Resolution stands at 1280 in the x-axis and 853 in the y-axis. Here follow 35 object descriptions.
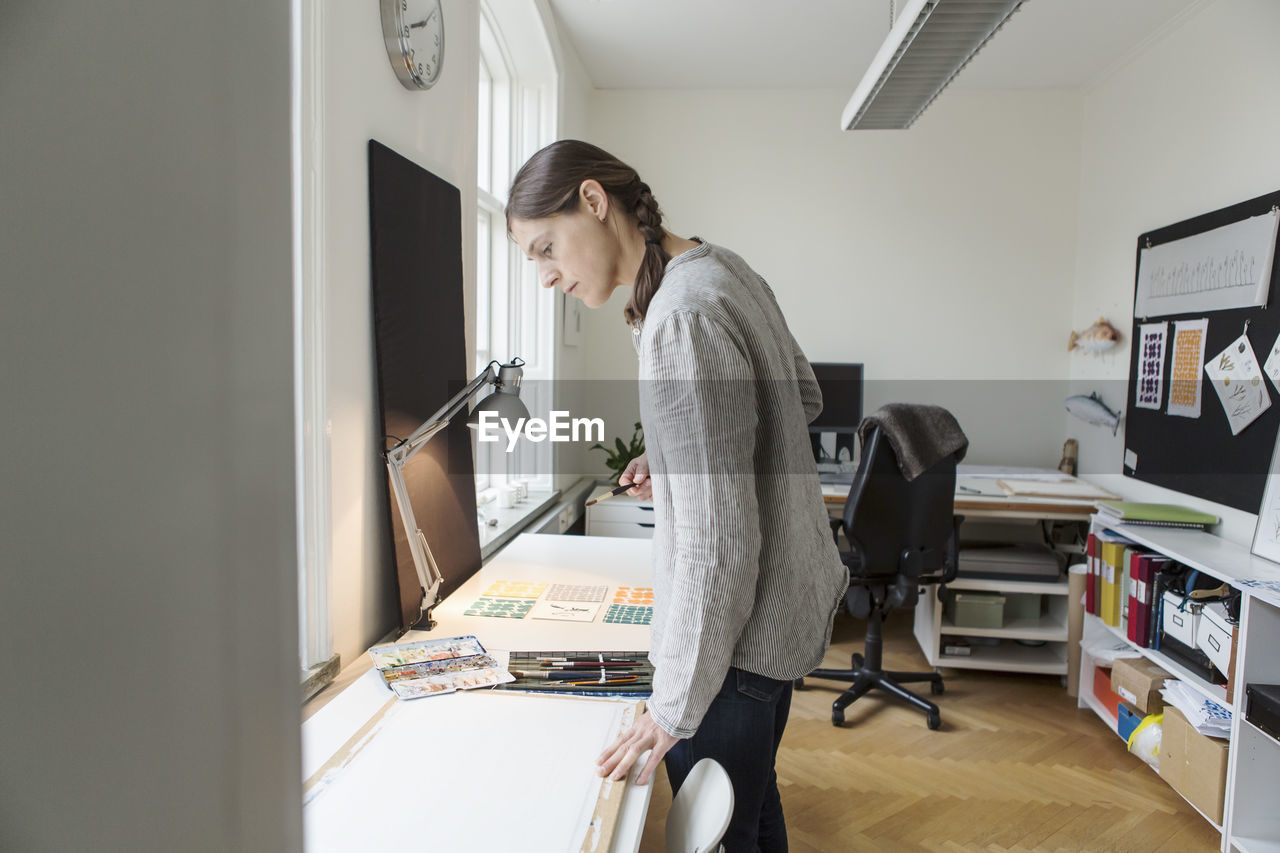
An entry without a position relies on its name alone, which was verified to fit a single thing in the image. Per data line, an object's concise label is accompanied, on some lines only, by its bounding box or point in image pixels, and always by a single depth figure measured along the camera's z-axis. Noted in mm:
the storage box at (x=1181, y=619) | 2539
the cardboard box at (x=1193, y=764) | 2311
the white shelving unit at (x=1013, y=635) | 3365
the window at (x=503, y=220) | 3289
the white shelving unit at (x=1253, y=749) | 2207
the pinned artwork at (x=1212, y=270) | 2713
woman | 1012
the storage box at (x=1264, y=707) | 2107
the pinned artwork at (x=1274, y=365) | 2621
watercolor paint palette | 1433
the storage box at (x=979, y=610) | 3398
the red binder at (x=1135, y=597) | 2803
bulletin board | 2680
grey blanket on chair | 2865
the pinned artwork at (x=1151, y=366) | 3322
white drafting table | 1120
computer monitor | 4133
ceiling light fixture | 2285
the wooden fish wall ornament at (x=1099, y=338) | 3796
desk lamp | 1641
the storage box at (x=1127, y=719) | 2797
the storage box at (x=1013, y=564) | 3398
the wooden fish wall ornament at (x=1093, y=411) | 3773
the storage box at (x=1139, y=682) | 2721
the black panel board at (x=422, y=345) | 1752
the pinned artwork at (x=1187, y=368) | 3037
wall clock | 1745
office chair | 2969
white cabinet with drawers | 3729
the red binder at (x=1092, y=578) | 3137
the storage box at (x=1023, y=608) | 3516
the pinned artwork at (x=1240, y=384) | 2709
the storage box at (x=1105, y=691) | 2998
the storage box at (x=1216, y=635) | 2340
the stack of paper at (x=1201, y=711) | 2361
